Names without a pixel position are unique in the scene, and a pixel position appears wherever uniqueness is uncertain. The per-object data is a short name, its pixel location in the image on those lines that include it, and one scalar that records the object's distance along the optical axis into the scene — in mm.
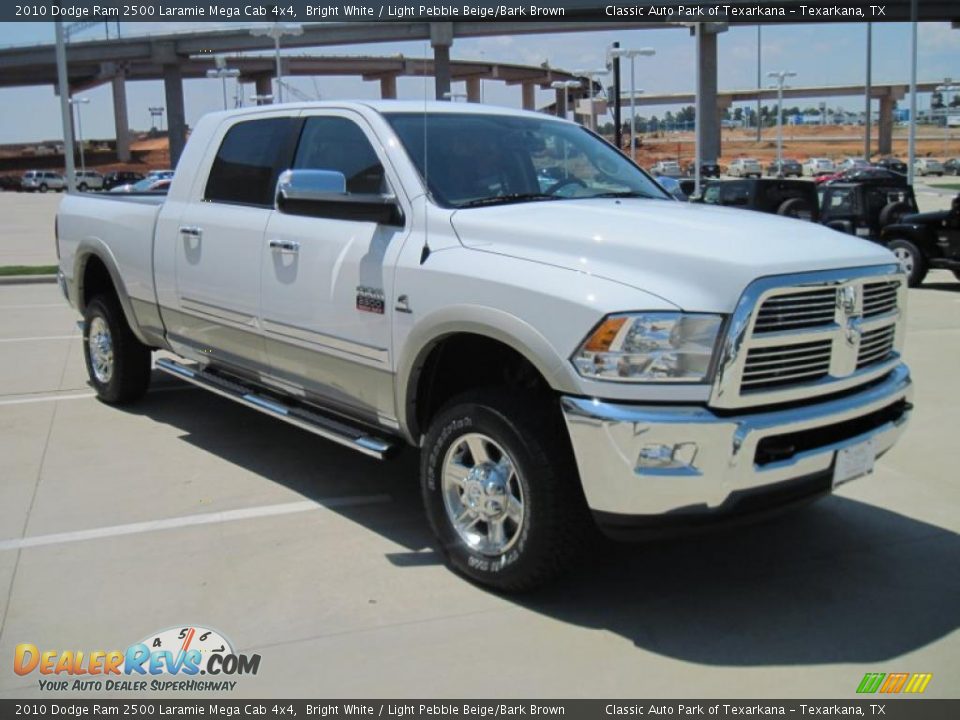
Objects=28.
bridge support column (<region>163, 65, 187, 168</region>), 74875
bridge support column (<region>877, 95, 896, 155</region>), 105738
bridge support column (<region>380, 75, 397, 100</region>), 75812
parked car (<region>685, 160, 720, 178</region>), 57959
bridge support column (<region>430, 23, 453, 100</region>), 61938
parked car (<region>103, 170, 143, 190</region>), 67038
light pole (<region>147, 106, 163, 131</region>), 101812
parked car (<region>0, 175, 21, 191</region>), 79375
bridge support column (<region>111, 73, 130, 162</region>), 97062
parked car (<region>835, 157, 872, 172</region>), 63203
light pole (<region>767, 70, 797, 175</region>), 56034
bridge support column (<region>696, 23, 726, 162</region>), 64106
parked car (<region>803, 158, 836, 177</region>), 70938
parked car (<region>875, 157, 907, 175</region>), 64150
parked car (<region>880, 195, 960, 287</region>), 13969
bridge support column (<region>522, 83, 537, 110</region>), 67031
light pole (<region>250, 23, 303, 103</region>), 18453
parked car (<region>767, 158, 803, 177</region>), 71038
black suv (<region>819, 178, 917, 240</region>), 17469
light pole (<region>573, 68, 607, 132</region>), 24127
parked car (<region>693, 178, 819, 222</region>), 18828
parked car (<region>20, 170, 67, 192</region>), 73750
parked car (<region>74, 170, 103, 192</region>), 68250
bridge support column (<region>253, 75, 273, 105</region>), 86844
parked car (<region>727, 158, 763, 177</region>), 72938
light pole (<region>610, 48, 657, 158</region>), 21953
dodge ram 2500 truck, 3523
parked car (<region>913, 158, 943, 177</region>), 70875
